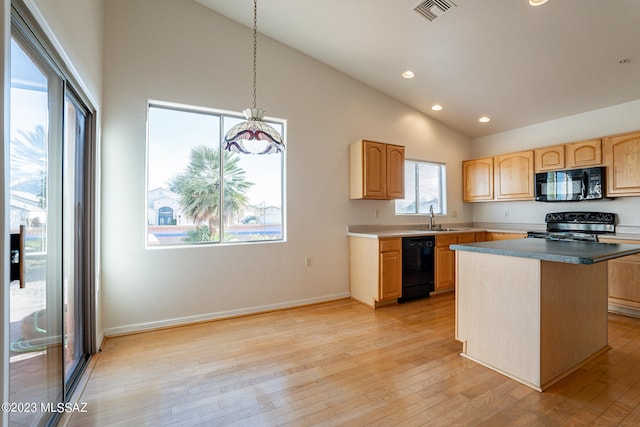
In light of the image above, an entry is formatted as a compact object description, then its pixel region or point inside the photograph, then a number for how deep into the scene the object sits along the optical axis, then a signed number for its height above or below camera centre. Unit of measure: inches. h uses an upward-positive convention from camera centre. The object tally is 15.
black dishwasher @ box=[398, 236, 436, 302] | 156.6 -29.9
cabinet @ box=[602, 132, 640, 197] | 136.8 +24.5
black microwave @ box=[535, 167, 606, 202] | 148.9 +15.6
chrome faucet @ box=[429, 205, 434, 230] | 192.5 -3.0
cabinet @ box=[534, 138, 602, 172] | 149.4 +32.1
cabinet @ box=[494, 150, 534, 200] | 178.2 +24.3
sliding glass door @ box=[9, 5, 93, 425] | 49.8 -3.4
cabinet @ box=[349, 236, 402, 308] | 146.6 -30.2
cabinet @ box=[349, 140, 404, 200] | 157.8 +24.7
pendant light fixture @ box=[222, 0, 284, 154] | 86.4 +23.7
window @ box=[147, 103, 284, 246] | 124.8 +14.2
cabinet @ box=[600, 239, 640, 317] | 130.0 -33.2
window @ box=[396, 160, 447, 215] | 193.2 +17.6
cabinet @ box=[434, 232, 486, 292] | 169.2 -28.9
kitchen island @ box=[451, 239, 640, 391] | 78.7 -28.5
